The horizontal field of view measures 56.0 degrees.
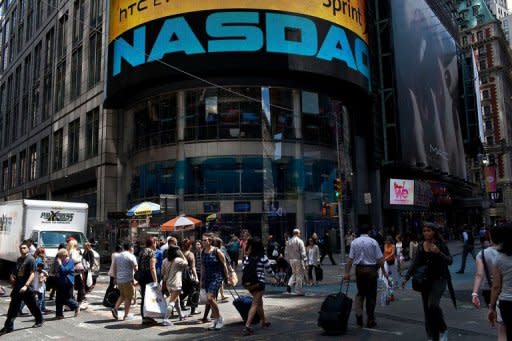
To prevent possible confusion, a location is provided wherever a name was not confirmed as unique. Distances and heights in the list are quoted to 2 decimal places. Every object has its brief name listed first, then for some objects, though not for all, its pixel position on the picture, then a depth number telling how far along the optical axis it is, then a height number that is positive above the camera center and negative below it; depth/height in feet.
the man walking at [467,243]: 58.81 -2.28
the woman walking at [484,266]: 19.11 -1.67
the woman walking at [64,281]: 34.96 -3.47
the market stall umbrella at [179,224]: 78.38 +1.15
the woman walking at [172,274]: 32.42 -2.87
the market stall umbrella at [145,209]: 86.95 +4.10
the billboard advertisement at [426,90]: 137.18 +43.89
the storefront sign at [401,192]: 123.95 +8.96
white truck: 61.11 +1.29
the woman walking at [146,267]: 33.14 -2.44
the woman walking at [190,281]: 37.19 -3.89
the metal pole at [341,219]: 66.54 +1.19
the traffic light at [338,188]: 67.10 +5.53
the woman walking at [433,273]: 22.65 -2.28
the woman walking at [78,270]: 39.60 -3.00
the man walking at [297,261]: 46.85 -3.16
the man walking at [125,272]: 33.99 -2.80
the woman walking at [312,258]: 55.36 -3.43
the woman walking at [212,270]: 30.86 -2.58
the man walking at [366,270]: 28.48 -2.53
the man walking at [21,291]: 30.17 -3.50
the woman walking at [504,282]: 17.11 -2.10
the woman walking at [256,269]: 28.84 -2.39
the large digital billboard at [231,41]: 101.45 +40.39
